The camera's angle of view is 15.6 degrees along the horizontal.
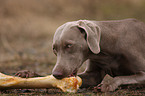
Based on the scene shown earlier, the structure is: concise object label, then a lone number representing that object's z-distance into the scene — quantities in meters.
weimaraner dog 6.51
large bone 6.37
